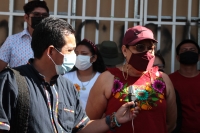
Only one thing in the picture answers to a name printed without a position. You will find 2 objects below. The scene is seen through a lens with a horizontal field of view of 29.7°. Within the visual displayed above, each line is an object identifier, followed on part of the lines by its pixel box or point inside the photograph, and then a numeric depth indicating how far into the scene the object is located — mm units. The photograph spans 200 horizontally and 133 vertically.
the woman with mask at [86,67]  4302
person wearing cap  2936
